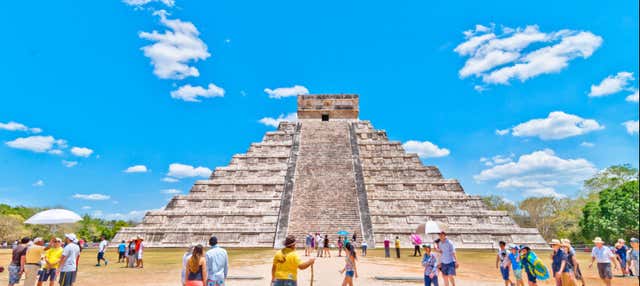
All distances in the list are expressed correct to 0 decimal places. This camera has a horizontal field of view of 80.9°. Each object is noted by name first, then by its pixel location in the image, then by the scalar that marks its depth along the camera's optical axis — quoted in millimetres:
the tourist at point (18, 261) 7677
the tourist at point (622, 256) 11359
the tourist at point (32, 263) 7398
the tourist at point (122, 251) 15011
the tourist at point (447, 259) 7645
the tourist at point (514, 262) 7848
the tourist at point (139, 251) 12742
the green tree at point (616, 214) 24578
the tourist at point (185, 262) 5657
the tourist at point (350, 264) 7250
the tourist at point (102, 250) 14023
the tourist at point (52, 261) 7508
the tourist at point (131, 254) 13055
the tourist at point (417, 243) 17055
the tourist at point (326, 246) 16016
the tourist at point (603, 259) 8992
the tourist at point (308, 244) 16266
